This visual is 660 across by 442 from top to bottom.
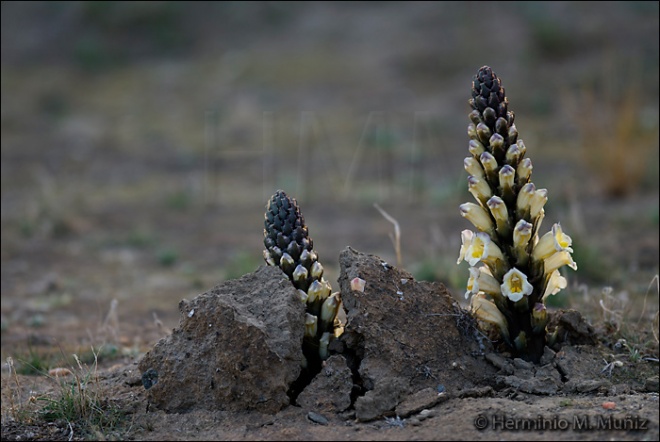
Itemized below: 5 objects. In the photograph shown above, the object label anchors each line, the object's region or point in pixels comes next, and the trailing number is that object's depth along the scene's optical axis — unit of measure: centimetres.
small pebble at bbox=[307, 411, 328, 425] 706
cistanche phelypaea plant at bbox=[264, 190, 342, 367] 782
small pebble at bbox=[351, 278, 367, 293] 783
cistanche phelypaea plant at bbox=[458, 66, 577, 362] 777
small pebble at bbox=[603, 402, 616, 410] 687
